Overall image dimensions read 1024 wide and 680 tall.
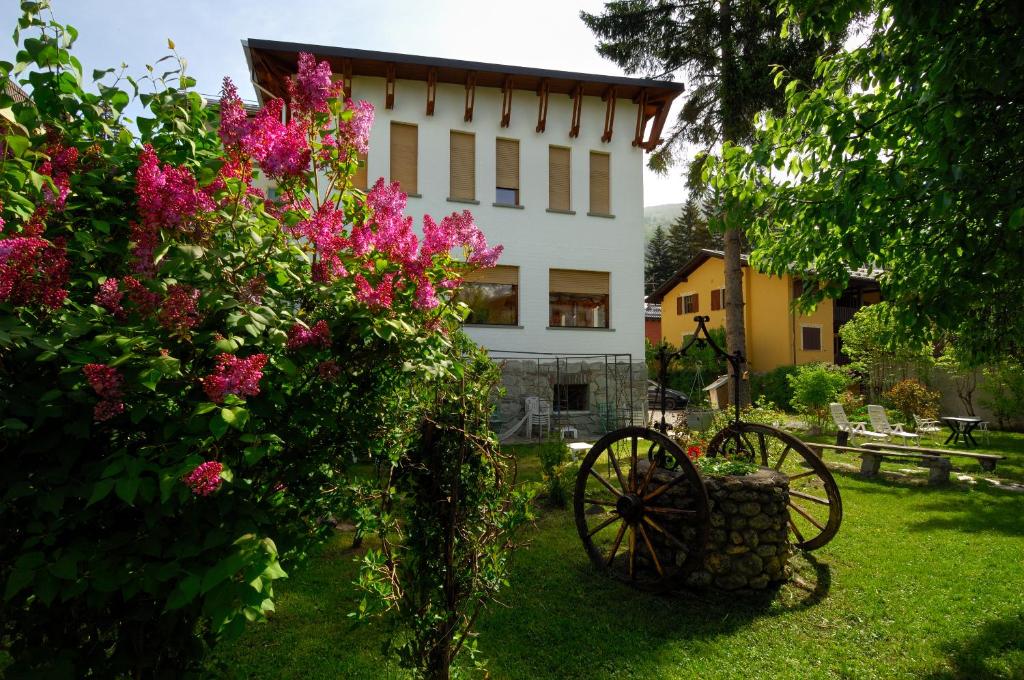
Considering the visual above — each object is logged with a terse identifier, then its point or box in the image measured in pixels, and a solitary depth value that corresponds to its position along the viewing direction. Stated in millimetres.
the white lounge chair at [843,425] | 12906
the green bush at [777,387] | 21375
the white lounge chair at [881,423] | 13312
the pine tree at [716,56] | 13242
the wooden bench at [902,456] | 9445
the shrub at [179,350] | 1658
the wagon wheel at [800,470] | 5293
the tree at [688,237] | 45281
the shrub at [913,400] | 16797
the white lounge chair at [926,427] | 15227
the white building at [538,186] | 14156
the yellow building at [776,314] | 25391
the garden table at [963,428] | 14281
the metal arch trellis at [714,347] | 5578
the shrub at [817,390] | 15225
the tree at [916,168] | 2975
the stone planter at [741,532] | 4801
